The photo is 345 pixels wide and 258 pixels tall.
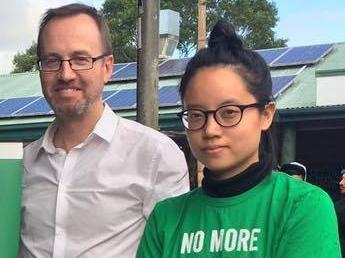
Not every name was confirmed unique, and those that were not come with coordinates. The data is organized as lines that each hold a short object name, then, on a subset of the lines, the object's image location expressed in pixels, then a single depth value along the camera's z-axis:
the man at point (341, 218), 5.91
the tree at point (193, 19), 29.83
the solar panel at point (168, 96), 10.51
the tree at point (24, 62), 32.41
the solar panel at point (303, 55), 11.78
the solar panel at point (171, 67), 12.40
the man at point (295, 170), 6.53
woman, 1.61
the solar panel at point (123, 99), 11.16
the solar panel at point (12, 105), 12.94
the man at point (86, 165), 2.25
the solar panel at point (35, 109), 12.14
